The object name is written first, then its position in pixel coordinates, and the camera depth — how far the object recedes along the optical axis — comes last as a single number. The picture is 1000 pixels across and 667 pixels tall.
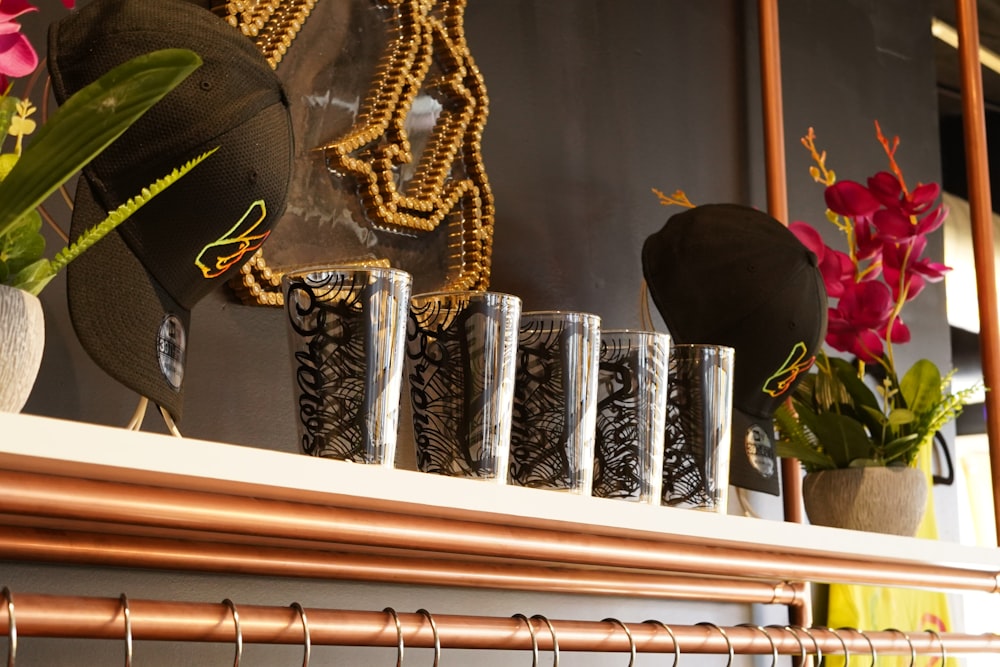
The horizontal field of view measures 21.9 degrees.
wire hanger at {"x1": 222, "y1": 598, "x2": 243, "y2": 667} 1.87
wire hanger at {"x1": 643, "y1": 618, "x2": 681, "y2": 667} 2.14
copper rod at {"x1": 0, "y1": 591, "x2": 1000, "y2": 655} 1.81
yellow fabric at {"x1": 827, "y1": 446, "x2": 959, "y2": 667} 2.77
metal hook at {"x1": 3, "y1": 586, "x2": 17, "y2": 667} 1.74
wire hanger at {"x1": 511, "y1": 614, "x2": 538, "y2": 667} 2.03
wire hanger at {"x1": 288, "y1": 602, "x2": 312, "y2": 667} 1.90
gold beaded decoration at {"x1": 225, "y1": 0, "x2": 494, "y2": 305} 2.24
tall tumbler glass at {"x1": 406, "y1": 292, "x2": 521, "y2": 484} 2.02
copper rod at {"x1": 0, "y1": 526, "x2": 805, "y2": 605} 1.97
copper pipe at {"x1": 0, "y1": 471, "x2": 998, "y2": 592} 1.76
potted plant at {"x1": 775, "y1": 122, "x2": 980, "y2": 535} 2.48
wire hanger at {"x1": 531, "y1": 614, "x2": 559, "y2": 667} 2.06
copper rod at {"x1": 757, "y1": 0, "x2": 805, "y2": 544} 2.76
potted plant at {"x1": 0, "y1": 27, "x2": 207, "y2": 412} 1.73
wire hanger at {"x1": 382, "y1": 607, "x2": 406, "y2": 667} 1.96
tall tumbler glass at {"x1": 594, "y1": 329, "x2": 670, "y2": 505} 2.13
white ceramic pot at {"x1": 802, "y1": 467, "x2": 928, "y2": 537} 2.47
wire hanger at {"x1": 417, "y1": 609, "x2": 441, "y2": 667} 1.96
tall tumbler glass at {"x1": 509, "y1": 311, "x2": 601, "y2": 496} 2.07
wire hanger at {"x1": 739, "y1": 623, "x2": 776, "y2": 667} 2.22
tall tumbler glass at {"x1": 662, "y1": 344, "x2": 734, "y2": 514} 2.19
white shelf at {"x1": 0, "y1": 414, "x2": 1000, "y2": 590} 1.72
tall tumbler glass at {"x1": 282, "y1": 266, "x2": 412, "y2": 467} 1.95
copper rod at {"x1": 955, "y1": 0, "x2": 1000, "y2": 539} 2.89
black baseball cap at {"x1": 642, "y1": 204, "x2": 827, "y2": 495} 2.35
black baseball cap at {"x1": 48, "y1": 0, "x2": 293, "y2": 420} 1.88
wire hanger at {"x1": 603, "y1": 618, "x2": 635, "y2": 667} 2.12
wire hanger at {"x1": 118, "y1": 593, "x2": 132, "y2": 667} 1.81
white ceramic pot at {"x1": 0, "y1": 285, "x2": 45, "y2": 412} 1.77
